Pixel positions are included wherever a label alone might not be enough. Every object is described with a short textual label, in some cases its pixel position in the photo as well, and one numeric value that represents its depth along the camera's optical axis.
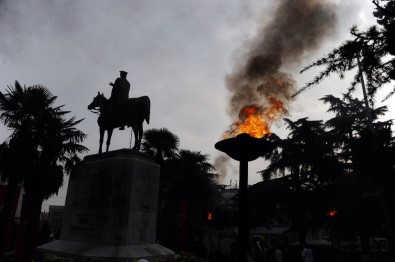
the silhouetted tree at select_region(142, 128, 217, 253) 28.23
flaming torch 4.26
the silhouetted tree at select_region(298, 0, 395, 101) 4.25
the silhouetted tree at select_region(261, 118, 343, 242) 27.02
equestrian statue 11.25
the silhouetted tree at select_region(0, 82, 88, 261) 12.52
